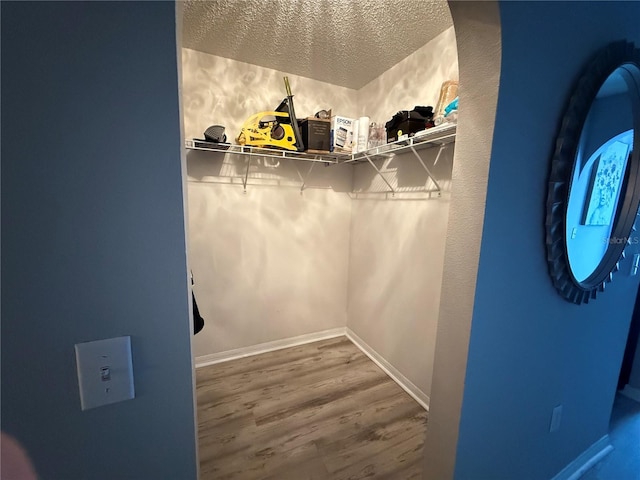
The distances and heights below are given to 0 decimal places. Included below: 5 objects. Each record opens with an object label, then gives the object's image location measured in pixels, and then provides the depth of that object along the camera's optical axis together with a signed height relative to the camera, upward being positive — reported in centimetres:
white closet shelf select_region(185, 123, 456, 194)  147 +37
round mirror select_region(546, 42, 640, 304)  92 +13
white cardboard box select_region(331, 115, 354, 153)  207 +54
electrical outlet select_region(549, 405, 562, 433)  125 -98
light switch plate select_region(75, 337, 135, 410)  47 -32
